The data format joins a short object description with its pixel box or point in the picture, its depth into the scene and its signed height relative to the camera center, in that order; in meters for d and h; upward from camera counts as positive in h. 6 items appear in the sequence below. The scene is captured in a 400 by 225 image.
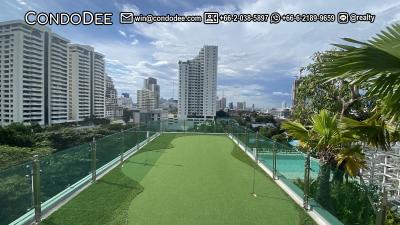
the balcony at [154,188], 3.84 -1.43
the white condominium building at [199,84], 75.38 +6.30
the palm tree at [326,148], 3.54 -0.53
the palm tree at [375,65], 1.72 +0.27
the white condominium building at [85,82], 76.81 +6.86
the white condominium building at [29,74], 58.31 +6.66
